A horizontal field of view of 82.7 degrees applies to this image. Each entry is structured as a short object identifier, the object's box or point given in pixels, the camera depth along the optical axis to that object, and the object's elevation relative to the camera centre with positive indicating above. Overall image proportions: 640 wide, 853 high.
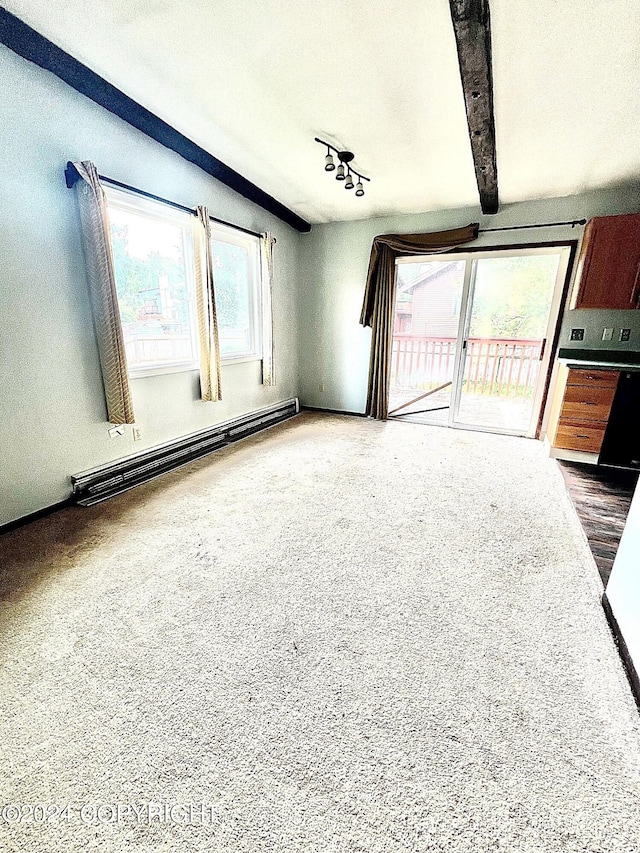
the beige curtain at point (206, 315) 3.11 +0.03
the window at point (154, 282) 2.70 +0.28
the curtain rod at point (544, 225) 3.45 +0.95
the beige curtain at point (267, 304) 3.99 +0.18
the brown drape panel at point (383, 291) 3.93 +0.36
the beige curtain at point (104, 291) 2.25 +0.16
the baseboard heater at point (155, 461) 2.54 -1.13
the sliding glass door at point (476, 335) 3.84 -0.12
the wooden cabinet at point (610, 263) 3.02 +0.53
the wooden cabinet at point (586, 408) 3.05 -0.68
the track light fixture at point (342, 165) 2.84 +1.25
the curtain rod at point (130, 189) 2.22 +0.87
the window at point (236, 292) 3.66 +0.29
